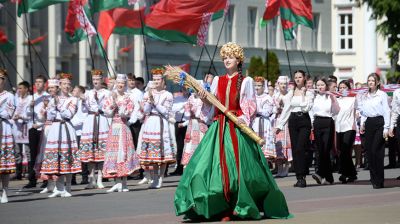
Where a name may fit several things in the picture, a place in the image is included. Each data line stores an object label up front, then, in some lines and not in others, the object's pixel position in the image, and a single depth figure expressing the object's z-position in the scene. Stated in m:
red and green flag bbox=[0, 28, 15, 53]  29.61
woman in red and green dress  16.47
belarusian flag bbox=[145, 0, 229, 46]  29.08
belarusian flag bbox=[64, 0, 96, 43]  29.27
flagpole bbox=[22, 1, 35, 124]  25.25
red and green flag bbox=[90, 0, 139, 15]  29.55
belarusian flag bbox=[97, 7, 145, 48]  30.92
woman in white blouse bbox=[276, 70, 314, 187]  22.92
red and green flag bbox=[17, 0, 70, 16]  28.54
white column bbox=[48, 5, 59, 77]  50.64
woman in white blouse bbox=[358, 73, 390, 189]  22.16
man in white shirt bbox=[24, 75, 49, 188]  25.08
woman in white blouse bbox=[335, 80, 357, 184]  23.94
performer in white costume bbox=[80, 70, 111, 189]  24.28
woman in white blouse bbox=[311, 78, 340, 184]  23.55
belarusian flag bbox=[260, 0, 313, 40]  33.03
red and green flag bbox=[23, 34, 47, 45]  46.28
